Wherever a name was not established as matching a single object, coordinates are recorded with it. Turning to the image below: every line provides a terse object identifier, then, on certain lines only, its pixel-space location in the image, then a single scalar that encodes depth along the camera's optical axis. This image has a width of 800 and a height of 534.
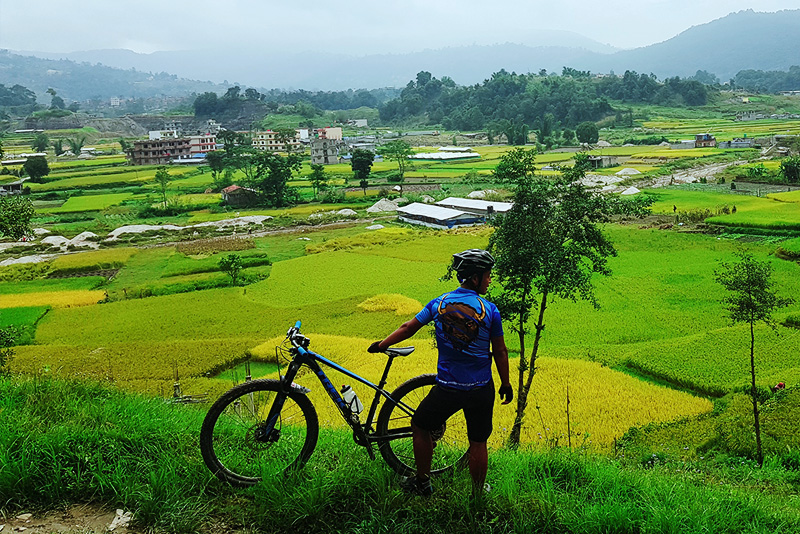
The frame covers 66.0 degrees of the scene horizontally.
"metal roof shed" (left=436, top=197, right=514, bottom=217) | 40.02
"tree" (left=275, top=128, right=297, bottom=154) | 84.78
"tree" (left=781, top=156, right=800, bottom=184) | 44.16
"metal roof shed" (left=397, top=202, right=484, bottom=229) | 39.16
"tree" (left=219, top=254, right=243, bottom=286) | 25.14
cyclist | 4.02
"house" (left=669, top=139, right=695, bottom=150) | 70.69
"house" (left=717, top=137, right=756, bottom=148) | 67.12
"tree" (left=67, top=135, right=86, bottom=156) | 86.06
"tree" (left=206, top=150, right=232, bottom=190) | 61.34
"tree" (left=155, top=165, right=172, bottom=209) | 47.92
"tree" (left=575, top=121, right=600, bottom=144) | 78.75
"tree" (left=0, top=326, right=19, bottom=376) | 11.24
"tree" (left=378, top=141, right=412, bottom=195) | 60.81
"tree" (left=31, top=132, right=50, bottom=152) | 85.88
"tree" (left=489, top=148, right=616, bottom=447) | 10.39
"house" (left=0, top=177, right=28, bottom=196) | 52.06
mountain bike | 4.31
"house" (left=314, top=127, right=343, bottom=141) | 92.50
